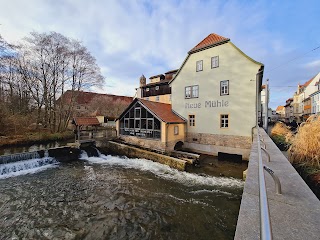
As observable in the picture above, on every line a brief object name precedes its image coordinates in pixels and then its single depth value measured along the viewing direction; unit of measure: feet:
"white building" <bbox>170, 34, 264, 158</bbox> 38.29
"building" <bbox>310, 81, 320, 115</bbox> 94.14
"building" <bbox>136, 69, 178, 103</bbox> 73.57
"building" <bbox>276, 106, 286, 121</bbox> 248.01
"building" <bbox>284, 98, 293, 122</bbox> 176.61
